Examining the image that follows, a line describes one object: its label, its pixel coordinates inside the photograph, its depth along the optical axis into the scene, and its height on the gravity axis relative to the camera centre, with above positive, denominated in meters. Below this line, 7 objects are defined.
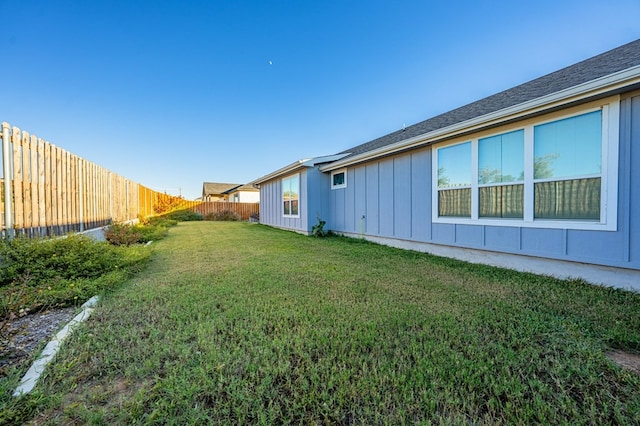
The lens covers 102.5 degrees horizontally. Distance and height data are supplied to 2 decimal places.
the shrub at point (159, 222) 12.12 -0.65
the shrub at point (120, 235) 6.87 -0.72
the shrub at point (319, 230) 9.51 -0.81
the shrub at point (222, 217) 21.11 -0.68
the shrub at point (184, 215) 18.45 -0.48
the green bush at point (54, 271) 3.00 -0.92
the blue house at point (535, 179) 3.46 +0.52
